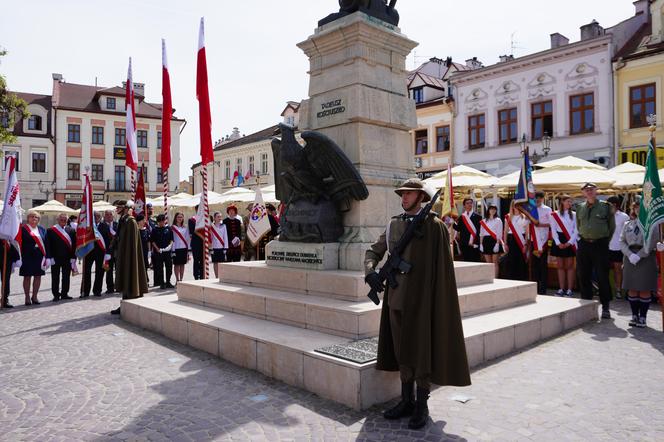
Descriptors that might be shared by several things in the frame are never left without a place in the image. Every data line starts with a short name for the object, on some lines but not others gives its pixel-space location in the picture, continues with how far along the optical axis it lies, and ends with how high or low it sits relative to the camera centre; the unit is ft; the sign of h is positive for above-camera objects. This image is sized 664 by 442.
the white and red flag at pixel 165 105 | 39.04 +9.71
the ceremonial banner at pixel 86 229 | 36.04 +0.01
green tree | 64.95 +16.43
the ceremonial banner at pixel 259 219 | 45.06 +0.84
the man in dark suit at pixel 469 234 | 42.32 -0.55
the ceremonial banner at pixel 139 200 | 39.45 +2.30
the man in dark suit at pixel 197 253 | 44.08 -2.16
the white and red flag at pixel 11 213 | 32.58 +1.07
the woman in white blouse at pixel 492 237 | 40.27 -0.77
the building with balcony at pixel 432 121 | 98.78 +21.36
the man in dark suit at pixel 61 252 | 36.55 -1.69
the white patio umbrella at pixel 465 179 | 49.83 +4.98
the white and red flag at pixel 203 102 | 32.73 +8.38
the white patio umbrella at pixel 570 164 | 46.39 +5.92
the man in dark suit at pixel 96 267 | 37.78 -2.91
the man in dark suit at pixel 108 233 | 40.17 -0.33
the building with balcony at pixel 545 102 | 77.20 +21.17
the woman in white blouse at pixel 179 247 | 42.78 -1.55
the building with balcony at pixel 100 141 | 141.69 +25.86
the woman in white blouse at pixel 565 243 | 33.68 -1.07
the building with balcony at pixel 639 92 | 72.18 +19.78
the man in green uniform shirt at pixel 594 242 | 26.11 -0.80
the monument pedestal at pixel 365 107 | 23.40 +5.88
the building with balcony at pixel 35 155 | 135.85 +20.56
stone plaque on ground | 14.35 -3.71
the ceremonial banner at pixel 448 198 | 37.40 +2.21
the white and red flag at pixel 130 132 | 38.01 +7.39
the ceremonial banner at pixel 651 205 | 23.65 +1.05
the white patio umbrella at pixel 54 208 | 76.74 +3.24
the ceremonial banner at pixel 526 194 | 33.30 +2.22
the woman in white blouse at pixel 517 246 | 36.88 -1.38
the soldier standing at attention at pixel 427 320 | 12.51 -2.33
